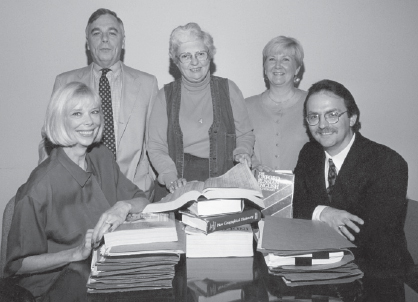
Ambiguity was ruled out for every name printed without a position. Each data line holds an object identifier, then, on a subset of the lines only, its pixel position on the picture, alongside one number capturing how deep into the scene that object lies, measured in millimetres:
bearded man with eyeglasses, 1918
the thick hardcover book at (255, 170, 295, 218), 2029
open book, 1490
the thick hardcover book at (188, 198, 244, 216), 1514
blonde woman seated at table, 1569
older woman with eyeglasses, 2637
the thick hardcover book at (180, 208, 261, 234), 1465
